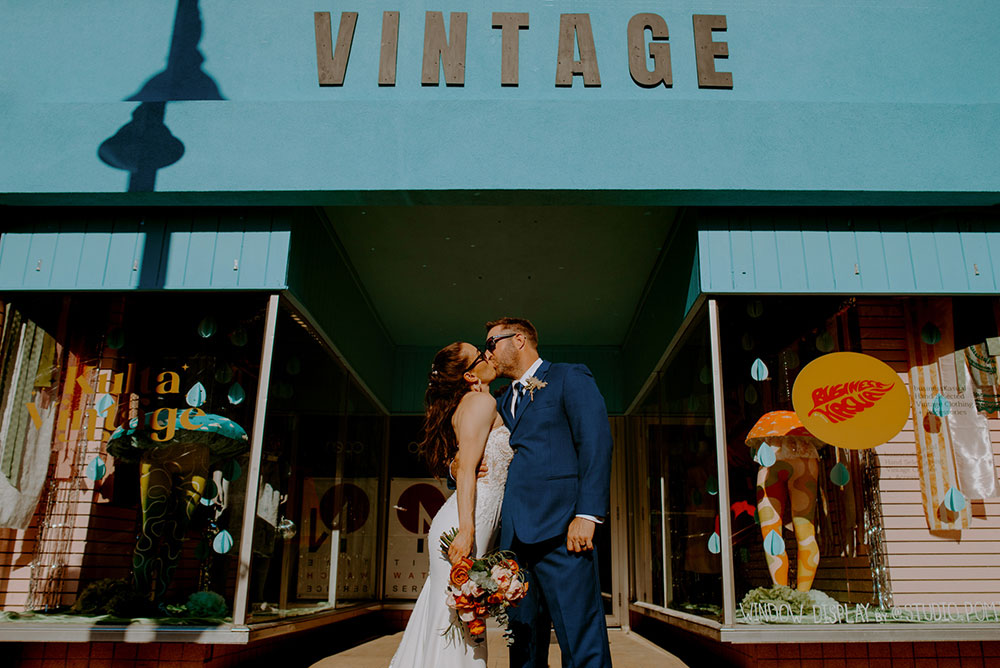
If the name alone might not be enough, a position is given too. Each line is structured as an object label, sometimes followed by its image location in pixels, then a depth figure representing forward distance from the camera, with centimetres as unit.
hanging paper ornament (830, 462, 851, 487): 414
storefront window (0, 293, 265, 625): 404
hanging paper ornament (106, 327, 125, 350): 442
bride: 279
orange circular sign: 416
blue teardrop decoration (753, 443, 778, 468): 419
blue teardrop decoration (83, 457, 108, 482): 424
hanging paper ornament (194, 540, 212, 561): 404
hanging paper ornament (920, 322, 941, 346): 431
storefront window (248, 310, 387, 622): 438
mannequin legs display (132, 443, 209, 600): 407
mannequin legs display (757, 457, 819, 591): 406
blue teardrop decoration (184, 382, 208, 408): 430
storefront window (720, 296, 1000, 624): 402
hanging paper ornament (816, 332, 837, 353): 430
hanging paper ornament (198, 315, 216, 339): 439
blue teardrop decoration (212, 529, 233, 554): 405
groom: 247
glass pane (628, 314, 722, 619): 440
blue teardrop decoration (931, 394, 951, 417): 425
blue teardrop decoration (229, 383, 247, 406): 429
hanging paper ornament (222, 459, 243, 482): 416
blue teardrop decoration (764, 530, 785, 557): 408
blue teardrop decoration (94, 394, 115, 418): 430
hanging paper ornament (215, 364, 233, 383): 434
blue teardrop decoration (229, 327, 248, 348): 438
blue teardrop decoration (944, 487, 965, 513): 416
